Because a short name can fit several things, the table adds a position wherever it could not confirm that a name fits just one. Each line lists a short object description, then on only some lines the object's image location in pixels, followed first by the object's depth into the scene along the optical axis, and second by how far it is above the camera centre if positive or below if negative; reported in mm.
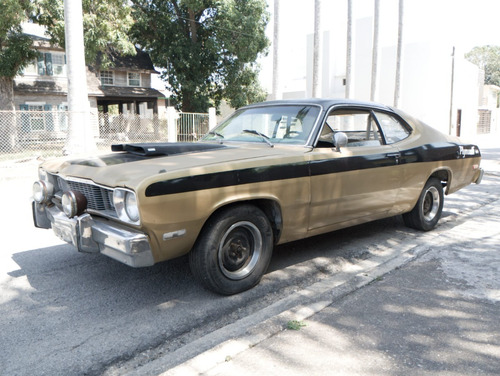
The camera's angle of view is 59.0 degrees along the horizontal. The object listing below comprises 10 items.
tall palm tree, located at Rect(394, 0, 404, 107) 26688 +4284
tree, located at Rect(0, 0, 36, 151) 15422 +3327
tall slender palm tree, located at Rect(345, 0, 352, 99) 23453 +4093
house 17094 +2691
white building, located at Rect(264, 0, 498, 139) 32938 +4105
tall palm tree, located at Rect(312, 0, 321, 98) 20609 +3931
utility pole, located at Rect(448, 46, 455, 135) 29659 +3407
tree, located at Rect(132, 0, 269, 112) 24656 +4927
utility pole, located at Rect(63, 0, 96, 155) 12953 +1150
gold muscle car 3203 -501
